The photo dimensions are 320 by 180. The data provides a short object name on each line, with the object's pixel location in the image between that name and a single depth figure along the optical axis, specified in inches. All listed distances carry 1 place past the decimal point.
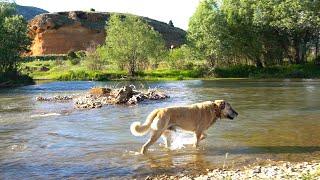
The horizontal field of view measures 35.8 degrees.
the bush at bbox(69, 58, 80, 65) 3212.1
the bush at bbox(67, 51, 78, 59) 3582.2
